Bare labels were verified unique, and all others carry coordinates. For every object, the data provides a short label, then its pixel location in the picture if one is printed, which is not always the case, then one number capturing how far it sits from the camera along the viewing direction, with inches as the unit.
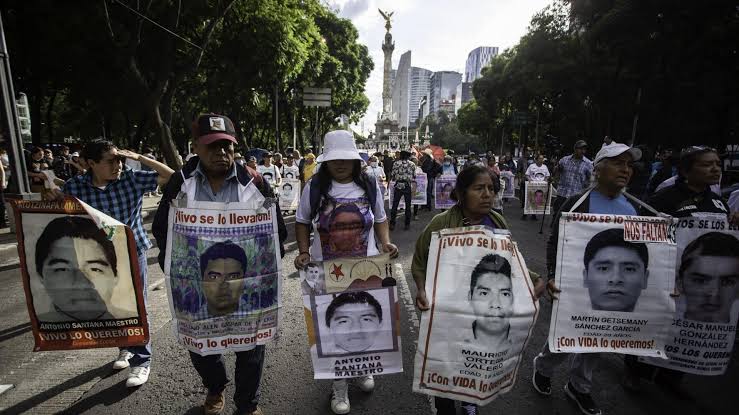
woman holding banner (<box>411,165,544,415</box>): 94.1
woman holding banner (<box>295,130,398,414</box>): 112.5
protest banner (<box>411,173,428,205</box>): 446.0
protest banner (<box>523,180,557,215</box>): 418.0
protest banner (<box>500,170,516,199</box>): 545.5
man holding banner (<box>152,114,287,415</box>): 95.7
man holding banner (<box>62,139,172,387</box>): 119.1
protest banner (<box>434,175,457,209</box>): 431.8
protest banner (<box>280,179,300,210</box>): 440.5
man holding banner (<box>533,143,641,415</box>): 106.2
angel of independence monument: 2650.1
